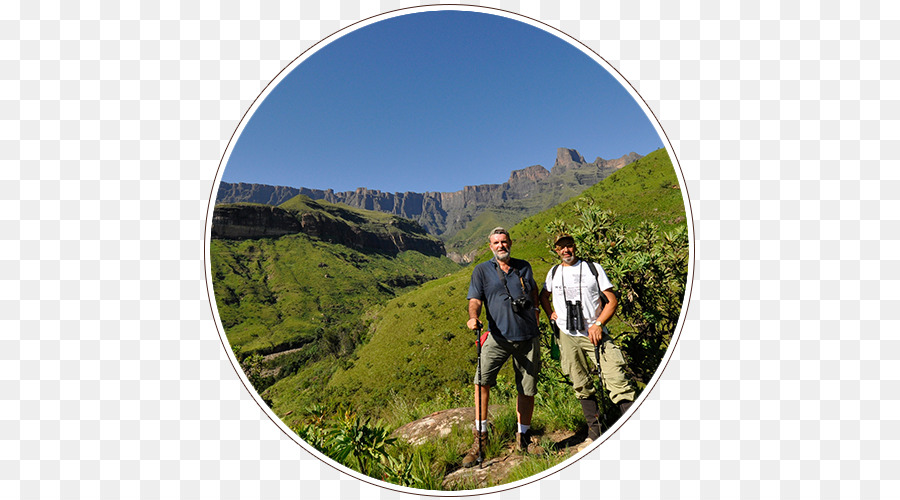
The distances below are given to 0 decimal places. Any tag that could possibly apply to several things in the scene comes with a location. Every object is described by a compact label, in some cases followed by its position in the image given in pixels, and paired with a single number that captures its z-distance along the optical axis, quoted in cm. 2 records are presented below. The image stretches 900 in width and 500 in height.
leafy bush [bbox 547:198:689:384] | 305
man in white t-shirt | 253
